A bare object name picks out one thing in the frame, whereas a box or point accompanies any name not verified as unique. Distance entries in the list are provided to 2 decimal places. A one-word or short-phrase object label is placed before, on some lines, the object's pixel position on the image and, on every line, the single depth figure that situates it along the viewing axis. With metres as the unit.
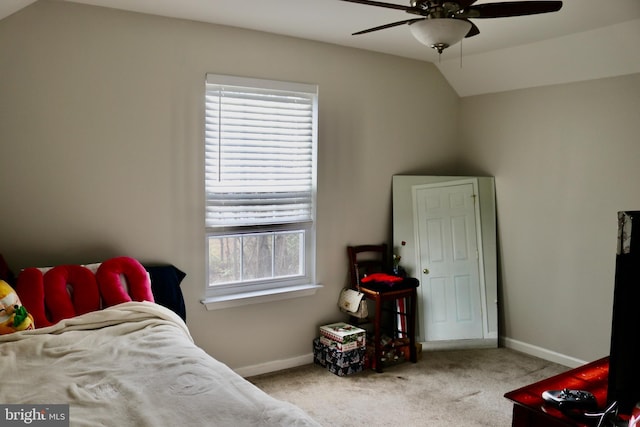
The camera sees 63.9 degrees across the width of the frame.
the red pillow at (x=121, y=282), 2.93
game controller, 1.92
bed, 1.70
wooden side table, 1.93
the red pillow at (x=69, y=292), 2.78
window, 3.68
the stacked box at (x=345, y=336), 3.89
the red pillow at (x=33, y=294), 2.69
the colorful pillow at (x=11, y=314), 2.46
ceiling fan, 2.17
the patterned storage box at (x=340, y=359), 3.87
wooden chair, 4.02
